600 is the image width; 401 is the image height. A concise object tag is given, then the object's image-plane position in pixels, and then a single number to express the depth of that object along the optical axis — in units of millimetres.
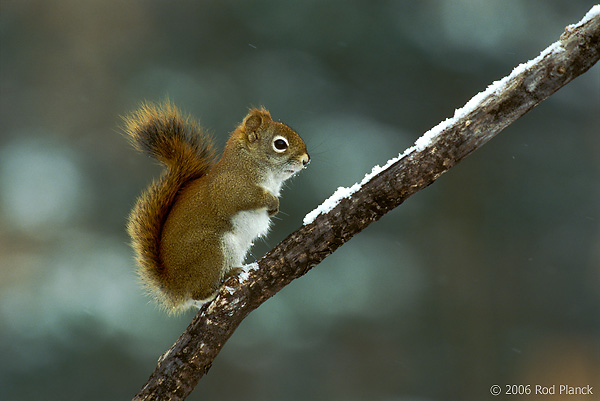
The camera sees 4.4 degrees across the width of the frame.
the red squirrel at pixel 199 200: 5347
